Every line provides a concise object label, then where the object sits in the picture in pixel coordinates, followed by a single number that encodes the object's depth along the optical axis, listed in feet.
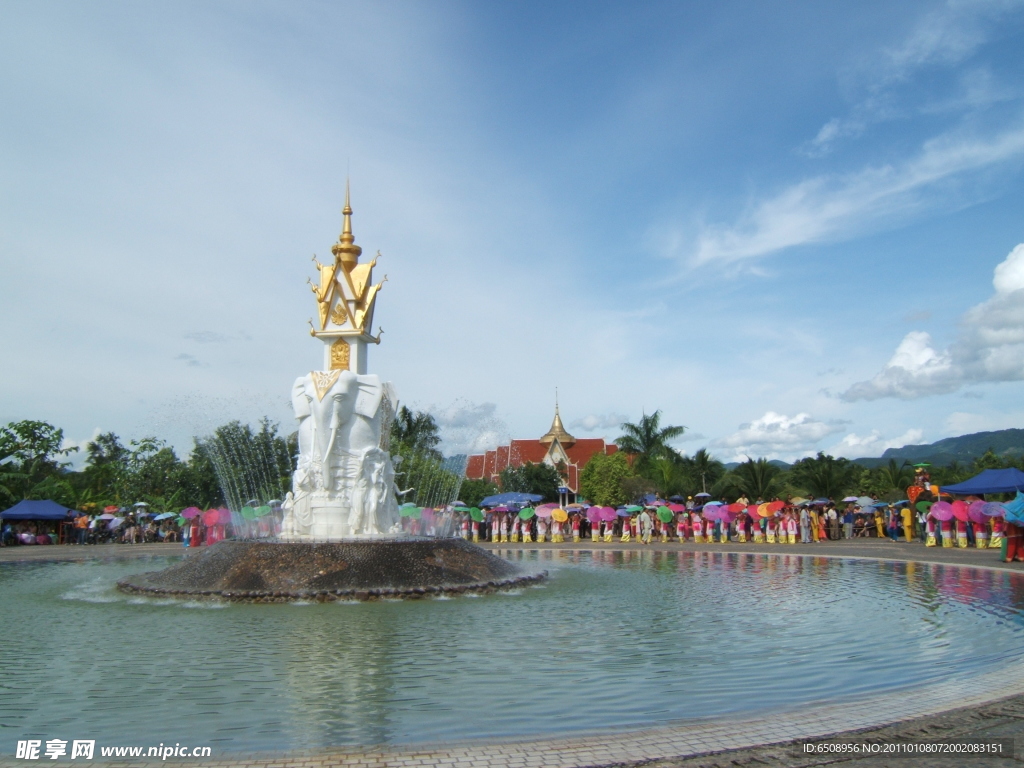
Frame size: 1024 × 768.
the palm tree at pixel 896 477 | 183.62
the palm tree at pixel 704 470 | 178.24
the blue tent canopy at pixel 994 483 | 87.61
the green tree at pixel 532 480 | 181.88
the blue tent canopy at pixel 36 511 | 110.22
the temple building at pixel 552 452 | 229.45
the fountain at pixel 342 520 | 48.60
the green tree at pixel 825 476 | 169.89
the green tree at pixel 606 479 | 175.42
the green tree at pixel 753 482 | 167.94
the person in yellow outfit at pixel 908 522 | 98.12
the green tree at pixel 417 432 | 168.25
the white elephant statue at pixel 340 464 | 63.87
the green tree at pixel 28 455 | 134.51
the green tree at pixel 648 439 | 199.31
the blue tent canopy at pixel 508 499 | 114.93
